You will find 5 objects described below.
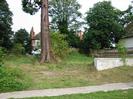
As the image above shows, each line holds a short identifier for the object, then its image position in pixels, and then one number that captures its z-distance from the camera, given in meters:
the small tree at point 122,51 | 9.15
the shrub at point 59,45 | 14.40
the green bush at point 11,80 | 6.65
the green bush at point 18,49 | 20.20
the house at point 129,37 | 20.08
